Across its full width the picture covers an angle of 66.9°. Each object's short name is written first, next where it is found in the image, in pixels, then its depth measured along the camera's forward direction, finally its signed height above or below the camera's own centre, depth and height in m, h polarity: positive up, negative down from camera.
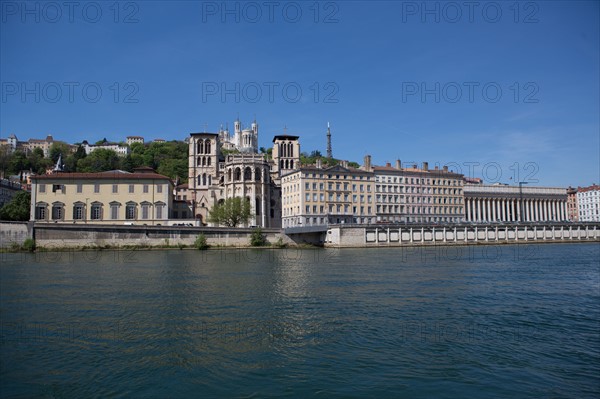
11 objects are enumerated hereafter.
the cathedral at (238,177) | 90.31 +11.11
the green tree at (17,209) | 71.44 +3.48
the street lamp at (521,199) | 109.88 +6.65
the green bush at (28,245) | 56.84 -1.75
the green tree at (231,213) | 77.19 +2.73
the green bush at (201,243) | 64.50 -1.94
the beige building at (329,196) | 81.62 +6.01
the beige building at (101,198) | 70.06 +5.08
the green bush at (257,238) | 68.38 -1.40
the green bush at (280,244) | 70.12 -2.37
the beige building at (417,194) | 89.94 +6.87
